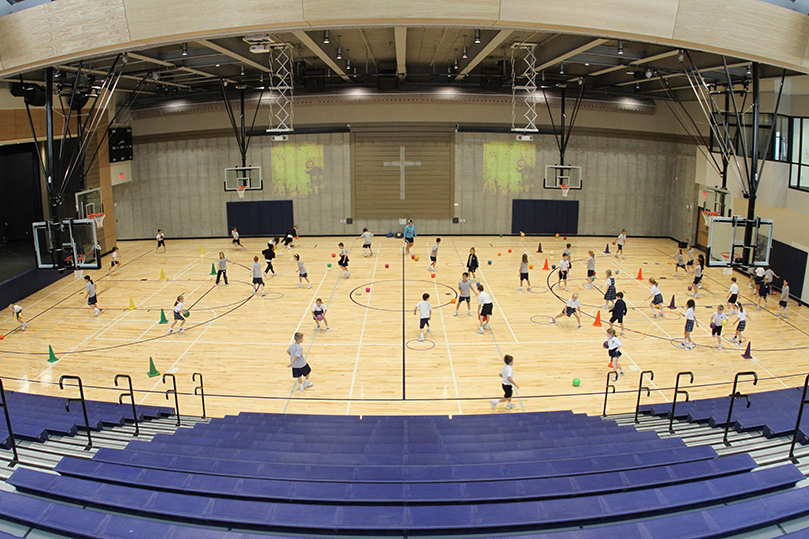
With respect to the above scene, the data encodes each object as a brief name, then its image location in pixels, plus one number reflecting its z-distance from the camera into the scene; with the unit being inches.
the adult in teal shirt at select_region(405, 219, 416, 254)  1049.5
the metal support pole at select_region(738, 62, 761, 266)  478.6
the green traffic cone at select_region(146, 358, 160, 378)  559.2
